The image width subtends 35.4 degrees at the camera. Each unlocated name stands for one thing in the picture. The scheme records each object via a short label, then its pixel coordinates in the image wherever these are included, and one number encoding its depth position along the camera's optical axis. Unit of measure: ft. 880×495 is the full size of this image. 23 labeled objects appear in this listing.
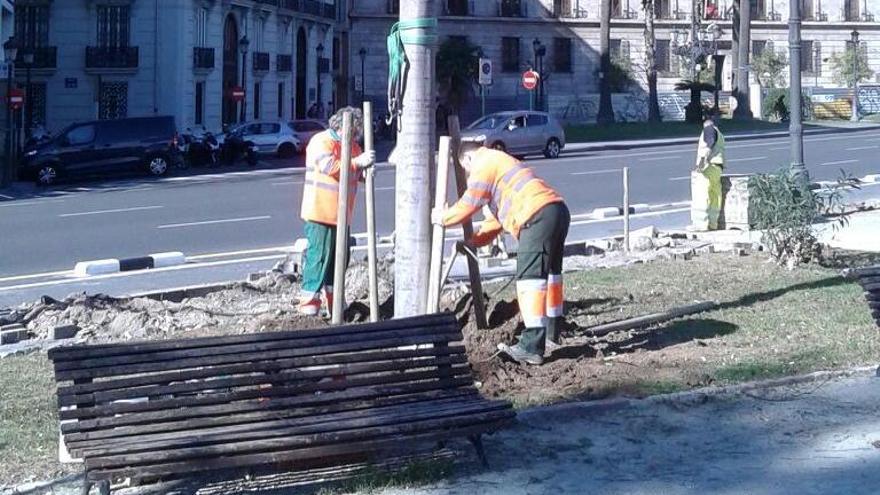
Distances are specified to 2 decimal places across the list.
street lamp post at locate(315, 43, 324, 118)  192.85
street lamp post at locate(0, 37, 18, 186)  106.22
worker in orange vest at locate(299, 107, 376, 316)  31.58
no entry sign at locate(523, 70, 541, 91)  154.27
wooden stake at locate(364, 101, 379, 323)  28.17
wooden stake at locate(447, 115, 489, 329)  28.19
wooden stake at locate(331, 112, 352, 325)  28.96
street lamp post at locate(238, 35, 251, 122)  163.43
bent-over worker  27.32
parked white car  132.77
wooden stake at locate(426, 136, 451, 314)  26.94
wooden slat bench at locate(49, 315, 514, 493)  19.27
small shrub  43.11
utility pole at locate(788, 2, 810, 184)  51.24
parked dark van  109.29
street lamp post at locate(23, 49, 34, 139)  120.37
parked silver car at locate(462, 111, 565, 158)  126.52
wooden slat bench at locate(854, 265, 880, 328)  26.96
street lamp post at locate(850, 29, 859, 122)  206.28
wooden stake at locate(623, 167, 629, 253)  50.52
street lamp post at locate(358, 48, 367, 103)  199.68
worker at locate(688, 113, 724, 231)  57.16
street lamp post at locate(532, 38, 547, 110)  177.66
